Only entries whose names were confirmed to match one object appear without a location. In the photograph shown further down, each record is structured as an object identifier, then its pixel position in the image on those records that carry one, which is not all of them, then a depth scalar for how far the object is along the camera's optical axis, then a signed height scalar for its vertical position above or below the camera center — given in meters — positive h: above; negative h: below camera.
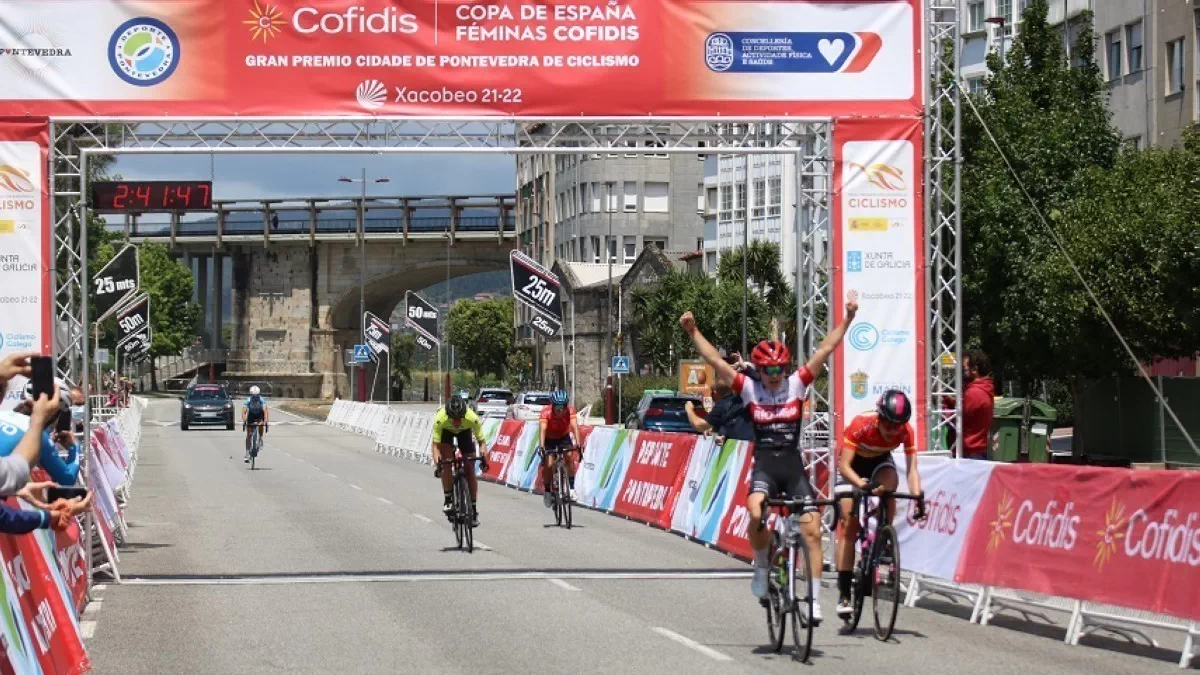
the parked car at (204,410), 62.88 -1.55
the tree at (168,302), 119.25 +4.50
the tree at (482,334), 139.75 +2.60
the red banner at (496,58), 17.19 +3.06
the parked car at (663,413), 43.25 -1.15
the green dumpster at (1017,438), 37.56 -1.55
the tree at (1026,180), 42.31 +4.55
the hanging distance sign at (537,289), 44.47 +1.98
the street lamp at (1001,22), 56.29 +11.10
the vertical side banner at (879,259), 17.66 +1.08
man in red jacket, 17.55 -0.39
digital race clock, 24.03 +2.42
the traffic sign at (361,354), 73.38 +0.52
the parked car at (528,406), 57.62 -1.35
